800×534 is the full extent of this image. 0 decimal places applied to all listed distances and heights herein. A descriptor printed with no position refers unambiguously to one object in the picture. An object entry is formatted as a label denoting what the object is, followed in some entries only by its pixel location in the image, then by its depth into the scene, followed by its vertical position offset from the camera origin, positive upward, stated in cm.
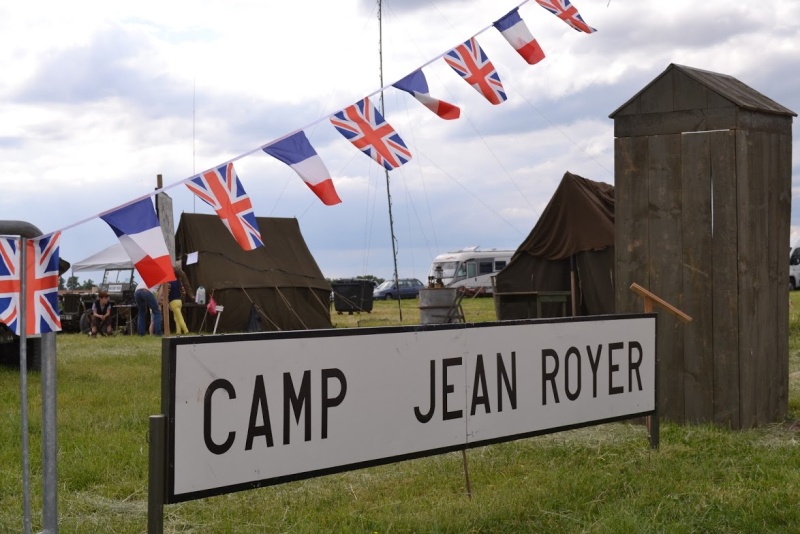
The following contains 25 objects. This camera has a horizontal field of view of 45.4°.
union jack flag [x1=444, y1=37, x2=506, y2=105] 825 +196
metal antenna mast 2115 +567
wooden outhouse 749 +47
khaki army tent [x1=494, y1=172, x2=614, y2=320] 1747 +74
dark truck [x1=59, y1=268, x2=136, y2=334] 2322 -29
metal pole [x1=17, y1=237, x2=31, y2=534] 352 -36
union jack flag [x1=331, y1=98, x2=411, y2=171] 682 +115
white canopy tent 2338 +80
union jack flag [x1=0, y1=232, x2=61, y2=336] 361 +4
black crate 3195 +2
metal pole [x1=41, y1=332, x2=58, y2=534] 351 -54
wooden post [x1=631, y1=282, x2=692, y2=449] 615 -13
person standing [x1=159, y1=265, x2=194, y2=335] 2017 -13
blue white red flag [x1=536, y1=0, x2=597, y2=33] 919 +273
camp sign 364 -46
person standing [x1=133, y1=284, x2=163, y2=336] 1994 -34
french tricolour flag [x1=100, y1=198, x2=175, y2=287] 457 +28
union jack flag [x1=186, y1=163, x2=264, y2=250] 561 +56
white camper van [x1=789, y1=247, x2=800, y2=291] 4059 +93
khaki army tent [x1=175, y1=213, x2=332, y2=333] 2144 +35
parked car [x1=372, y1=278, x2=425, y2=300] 5097 +16
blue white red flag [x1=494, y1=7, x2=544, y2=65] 880 +238
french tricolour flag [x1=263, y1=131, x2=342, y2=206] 609 +85
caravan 4312 +121
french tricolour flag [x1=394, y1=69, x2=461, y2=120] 743 +150
